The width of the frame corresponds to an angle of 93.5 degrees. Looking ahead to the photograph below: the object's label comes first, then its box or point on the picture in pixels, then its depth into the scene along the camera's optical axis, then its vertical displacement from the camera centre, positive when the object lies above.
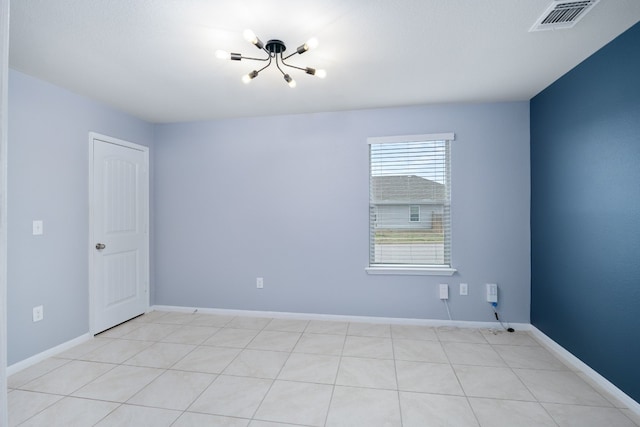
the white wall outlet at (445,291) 3.25 -0.86
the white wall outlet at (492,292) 3.16 -0.85
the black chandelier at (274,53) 1.80 +1.06
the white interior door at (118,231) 3.11 -0.20
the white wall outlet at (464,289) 3.23 -0.83
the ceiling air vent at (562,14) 1.66 +1.15
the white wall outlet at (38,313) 2.55 -0.85
